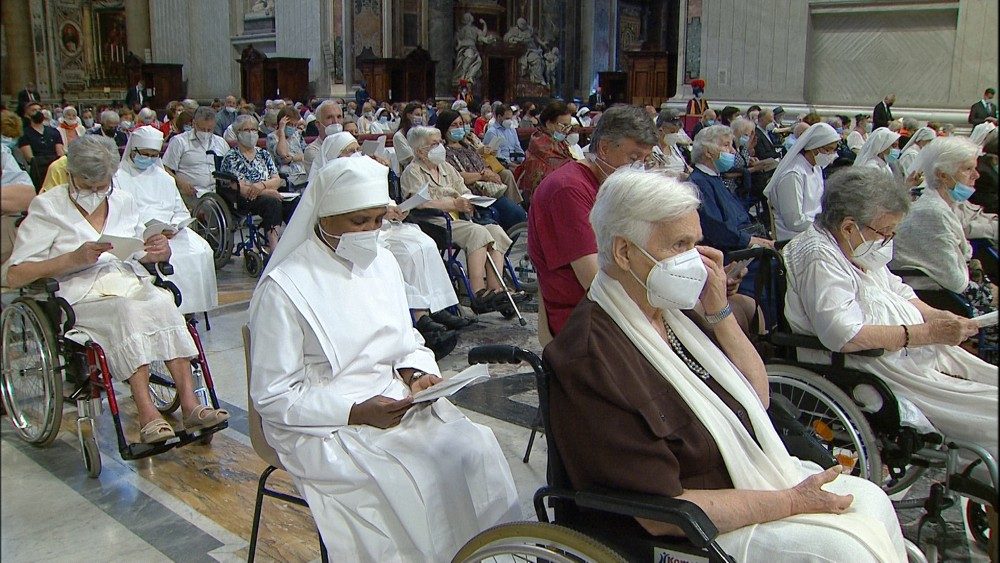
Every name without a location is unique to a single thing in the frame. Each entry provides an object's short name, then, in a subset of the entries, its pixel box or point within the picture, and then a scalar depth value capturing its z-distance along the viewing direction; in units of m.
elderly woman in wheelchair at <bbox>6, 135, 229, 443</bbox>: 3.55
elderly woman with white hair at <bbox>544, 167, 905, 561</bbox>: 1.86
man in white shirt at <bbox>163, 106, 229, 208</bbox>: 7.84
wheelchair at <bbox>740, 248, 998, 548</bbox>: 2.76
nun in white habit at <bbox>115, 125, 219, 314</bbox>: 5.09
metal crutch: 5.96
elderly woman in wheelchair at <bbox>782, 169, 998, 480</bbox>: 2.90
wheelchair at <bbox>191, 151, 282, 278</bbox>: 7.55
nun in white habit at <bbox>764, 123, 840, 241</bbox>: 5.93
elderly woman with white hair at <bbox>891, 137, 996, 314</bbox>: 4.13
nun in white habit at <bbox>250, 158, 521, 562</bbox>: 2.35
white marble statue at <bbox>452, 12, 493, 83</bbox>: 23.09
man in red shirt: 3.28
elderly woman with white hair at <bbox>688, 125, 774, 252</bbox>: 5.02
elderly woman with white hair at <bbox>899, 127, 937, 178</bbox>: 7.80
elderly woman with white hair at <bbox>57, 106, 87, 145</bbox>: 13.14
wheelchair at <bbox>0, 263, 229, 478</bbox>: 3.45
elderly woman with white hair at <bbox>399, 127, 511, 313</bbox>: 6.14
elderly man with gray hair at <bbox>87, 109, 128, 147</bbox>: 12.67
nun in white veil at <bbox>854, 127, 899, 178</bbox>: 7.15
